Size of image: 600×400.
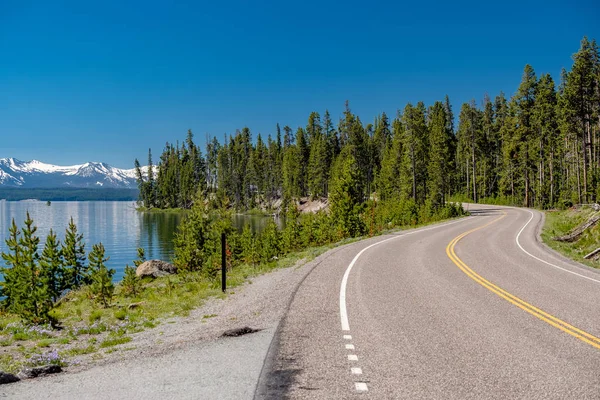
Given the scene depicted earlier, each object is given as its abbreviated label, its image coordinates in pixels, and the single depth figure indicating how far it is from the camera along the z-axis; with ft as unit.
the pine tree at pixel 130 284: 73.36
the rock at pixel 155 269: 105.50
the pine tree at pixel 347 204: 120.57
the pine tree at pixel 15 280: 63.62
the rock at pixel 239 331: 27.43
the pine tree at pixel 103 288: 67.36
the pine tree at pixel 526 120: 212.64
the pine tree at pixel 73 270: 101.96
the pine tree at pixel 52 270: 81.40
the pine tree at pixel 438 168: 204.95
